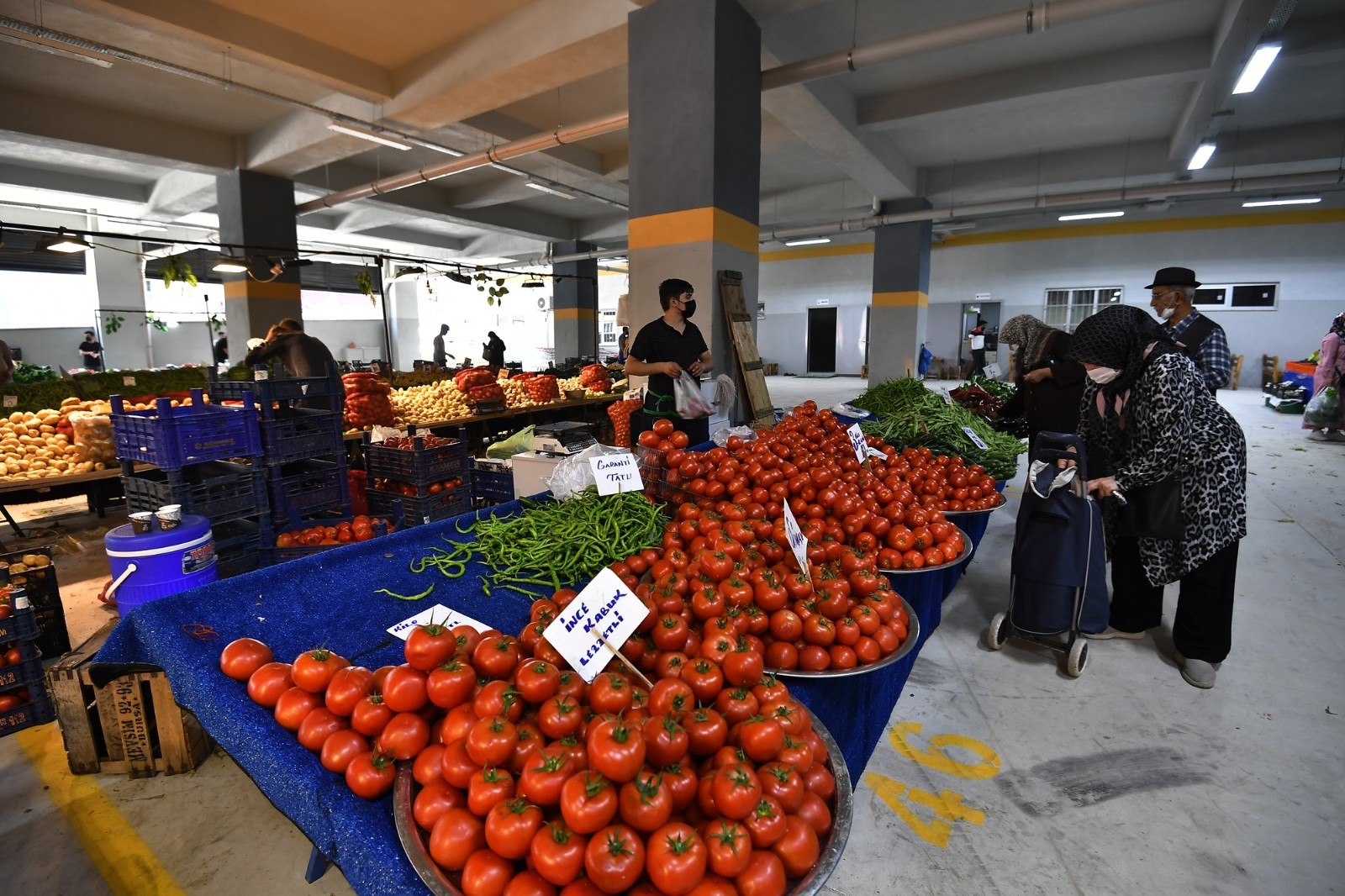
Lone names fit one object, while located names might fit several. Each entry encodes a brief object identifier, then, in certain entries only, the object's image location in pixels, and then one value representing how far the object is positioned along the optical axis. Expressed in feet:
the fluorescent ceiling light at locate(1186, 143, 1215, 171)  32.76
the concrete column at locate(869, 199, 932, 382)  48.44
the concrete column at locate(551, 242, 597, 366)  64.44
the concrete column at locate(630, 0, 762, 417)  19.66
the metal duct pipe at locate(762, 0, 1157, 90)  19.04
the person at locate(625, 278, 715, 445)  13.93
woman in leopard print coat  9.64
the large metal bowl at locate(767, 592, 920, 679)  5.52
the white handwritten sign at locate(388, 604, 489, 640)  5.93
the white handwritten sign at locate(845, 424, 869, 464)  11.53
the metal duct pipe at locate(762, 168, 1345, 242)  37.45
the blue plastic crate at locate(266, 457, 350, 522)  14.60
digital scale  14.20
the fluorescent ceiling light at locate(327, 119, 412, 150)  28.55
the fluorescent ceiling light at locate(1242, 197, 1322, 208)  46.55
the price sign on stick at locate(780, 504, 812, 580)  6.97
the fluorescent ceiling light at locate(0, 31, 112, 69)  20.11
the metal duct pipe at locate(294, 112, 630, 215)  28.14
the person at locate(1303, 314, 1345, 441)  29.91
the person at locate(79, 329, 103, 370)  51.39
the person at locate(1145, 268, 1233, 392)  12.26
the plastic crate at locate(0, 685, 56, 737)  9.22
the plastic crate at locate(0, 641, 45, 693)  9.12
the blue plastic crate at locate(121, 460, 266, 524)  12.75
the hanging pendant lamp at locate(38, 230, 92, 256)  24.14
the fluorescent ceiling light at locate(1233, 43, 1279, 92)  19.89
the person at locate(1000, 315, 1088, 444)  14.06
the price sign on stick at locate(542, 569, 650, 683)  4.58
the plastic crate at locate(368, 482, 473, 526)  15.64
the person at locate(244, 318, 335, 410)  18.80
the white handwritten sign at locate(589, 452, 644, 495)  8.34
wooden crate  8.16
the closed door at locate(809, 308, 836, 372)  80.18
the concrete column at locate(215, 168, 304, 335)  38.83
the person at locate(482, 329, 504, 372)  45.14
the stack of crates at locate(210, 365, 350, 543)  14.33
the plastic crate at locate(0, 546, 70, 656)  10.53
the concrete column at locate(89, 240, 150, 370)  60.03
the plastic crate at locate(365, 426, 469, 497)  15.43
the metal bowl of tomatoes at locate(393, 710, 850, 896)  3.27
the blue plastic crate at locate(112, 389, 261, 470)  12.43
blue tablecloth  3.96
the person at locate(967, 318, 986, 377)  58.34
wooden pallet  21.24
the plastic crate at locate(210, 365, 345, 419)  14.15
